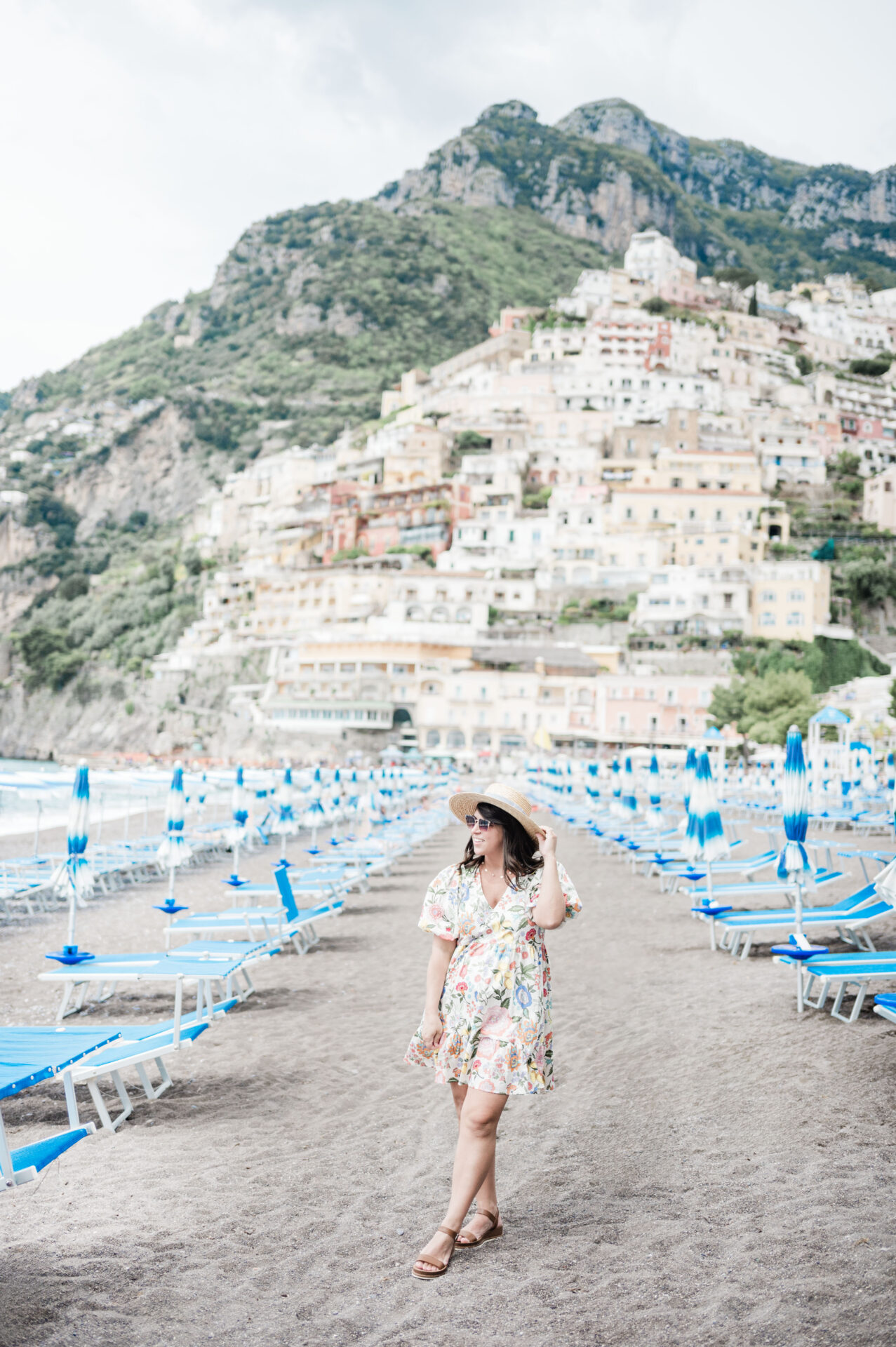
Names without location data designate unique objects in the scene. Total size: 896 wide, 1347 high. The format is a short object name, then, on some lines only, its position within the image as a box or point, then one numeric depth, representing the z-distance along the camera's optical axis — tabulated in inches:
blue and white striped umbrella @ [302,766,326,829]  749.3
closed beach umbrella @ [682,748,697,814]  441.1
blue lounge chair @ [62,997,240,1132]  172.7
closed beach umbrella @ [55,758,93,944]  315.3
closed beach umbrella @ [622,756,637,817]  738.2
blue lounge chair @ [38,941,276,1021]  237.5
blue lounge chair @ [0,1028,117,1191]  128.3
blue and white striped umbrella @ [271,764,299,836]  663.8
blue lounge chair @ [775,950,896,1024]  231.5
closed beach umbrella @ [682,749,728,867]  379.6
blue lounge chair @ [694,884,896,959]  301.3
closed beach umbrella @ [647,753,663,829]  744.3
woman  127.4
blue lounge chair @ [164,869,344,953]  324.2
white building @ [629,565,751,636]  2209.6
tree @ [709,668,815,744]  1444.4
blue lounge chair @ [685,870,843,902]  370.1
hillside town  2219.5
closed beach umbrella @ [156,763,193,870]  431.8
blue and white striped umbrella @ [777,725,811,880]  278.2
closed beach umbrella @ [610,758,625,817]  795.4
